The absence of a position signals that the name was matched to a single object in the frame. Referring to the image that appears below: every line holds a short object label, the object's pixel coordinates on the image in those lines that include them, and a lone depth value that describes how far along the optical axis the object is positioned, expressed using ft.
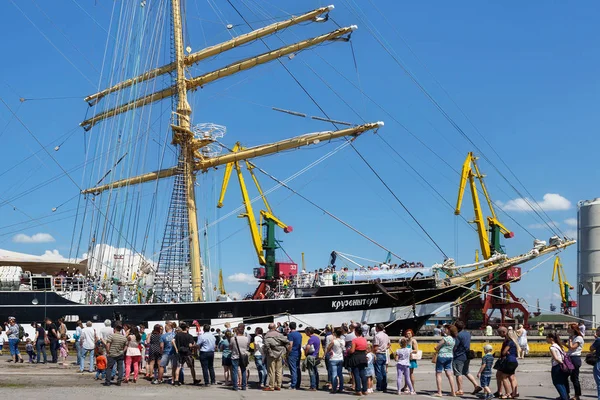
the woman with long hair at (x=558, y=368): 45.01
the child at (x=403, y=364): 51.03
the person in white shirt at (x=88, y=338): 60.03
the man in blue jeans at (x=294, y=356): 53.01
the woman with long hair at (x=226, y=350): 53.42
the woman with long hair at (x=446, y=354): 49.21
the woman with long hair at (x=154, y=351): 54.39
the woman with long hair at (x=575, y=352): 45.37
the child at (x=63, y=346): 72.90
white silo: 183.21
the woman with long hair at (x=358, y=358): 50.21
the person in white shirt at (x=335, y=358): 51.62
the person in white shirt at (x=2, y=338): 79.25
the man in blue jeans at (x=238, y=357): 52.37
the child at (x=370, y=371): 50.96
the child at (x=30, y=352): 74.84
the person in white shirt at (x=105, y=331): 55.93
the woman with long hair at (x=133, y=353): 54.44
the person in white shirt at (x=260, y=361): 54.34
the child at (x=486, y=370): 48.60
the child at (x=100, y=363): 53.98
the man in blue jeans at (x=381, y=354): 52.24
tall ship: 114.73
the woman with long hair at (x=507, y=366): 46.57
